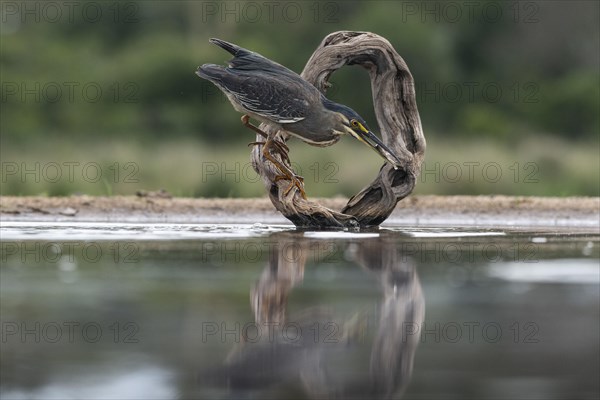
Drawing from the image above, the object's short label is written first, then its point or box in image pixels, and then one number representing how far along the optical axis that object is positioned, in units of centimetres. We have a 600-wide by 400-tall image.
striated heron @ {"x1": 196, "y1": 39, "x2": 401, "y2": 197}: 1301
